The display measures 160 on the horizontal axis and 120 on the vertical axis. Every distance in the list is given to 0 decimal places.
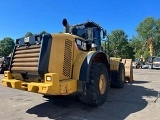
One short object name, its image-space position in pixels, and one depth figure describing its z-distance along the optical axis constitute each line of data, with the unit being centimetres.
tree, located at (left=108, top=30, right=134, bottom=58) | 3926
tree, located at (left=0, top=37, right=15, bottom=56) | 4130
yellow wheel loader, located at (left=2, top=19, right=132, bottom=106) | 290
